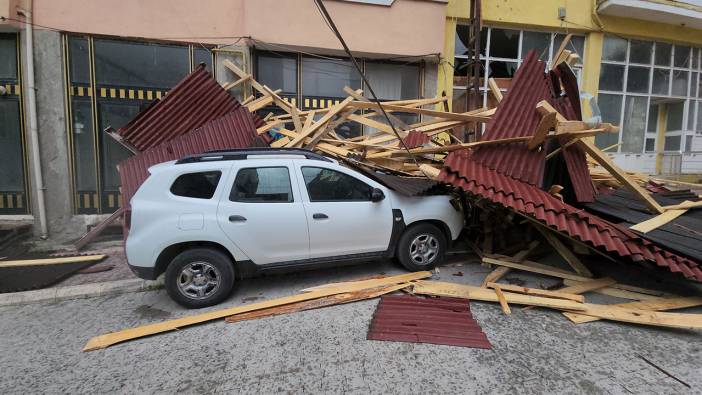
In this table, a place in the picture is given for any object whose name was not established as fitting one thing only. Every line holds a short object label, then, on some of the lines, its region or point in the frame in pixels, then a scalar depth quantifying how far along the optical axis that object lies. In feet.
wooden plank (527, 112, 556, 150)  15.10
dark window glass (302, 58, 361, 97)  30.45
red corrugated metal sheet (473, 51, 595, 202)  16.75
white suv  13.25
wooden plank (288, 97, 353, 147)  20.63
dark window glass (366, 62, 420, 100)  31.45
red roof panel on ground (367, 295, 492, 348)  11.14
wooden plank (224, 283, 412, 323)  12.73
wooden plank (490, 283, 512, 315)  12.84
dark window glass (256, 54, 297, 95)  29.73
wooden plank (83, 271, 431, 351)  11.51
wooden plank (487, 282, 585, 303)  13.46
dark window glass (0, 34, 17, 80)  24.98
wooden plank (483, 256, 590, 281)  15.44
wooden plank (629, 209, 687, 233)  14.50
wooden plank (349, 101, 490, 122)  19.99
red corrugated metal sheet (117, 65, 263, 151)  20.74
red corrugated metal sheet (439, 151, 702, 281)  13.30
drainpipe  23.91
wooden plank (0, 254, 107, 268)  19.21
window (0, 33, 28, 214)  25.02
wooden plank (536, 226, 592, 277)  15.76
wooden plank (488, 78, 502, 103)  21.66
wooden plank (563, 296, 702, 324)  12.89
